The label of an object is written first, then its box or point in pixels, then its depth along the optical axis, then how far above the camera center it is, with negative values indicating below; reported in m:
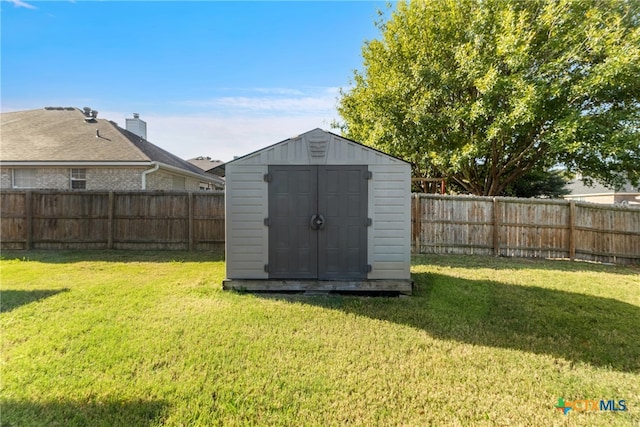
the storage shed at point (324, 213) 5.00 +0.02
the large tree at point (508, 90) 7.96 +3.73
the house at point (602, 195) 20.05 +1.40
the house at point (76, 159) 10.29 +1.87
